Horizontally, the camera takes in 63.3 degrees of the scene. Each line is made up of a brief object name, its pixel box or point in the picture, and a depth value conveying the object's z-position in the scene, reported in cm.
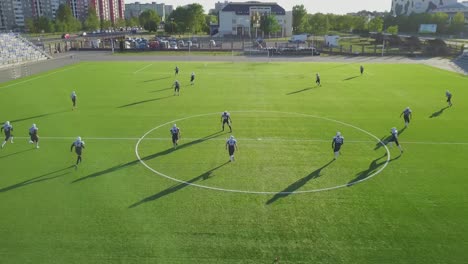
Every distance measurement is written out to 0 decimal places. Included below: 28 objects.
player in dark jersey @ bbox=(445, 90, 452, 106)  3519
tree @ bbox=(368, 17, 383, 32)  12056
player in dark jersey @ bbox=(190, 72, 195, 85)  4609
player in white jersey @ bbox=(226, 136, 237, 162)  2117
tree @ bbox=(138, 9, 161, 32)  16000
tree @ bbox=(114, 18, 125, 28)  19675
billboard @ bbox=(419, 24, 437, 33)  11328
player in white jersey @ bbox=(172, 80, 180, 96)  4002
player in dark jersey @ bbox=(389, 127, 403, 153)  2297
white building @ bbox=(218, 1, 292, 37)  13550
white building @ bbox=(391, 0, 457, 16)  16710
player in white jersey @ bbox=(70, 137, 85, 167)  2062
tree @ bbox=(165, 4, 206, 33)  13800
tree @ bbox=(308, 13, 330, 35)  12838
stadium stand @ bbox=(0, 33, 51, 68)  6688
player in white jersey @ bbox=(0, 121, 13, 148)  2395
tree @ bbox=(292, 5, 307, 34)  14512
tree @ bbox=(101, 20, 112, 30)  17500
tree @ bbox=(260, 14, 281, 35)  12129
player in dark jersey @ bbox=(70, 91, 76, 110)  3403
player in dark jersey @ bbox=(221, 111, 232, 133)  2671
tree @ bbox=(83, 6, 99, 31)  15900
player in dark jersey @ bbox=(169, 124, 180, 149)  2322
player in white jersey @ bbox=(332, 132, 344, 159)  2148
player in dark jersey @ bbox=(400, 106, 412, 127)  2795
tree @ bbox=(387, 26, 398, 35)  11125
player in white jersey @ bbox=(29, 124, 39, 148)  2339
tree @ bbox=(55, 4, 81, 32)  13891
